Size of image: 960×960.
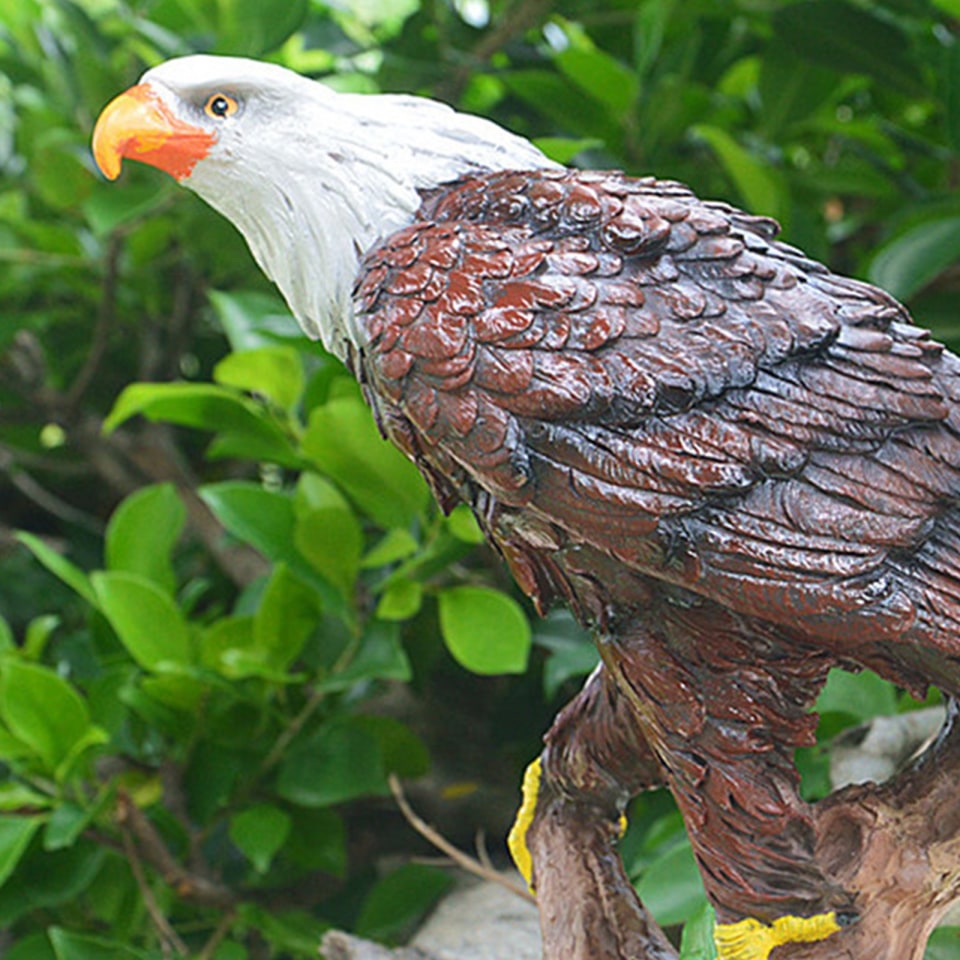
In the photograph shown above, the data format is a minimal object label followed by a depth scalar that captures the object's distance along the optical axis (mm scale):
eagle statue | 1223
